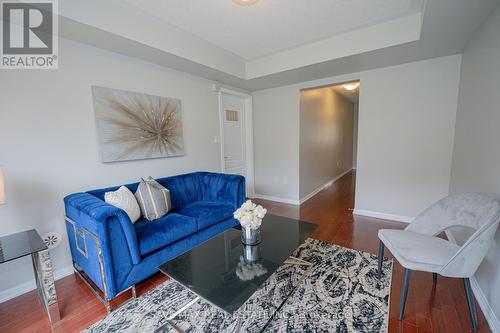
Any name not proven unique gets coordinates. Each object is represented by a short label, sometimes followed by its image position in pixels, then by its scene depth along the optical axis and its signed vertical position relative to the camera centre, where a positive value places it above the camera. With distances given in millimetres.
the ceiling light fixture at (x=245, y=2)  1941 +1311
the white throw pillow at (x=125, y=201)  1924 -520
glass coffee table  1191 -828
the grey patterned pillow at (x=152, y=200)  2148 -570
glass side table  1420 -784
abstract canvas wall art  2232 +238
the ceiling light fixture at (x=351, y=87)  4636 +1248
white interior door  3938 +197
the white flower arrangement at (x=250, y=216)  1568 -538
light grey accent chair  1309 -746
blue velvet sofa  1546 -790
